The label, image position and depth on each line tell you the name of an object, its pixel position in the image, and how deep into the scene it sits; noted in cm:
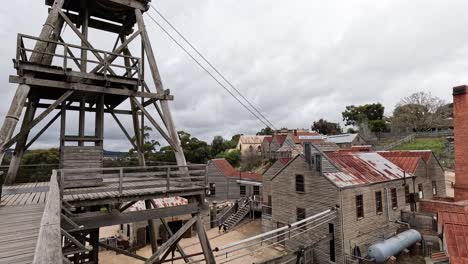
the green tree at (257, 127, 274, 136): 8739
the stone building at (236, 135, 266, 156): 6325
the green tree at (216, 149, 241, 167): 5894
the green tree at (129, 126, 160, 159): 4886
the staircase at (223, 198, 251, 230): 2964
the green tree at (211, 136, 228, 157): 6733
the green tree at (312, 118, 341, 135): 8012
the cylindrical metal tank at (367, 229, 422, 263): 1628
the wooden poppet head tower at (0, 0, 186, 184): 863
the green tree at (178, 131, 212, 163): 5459
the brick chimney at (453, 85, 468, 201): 1844
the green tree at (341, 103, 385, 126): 7212
